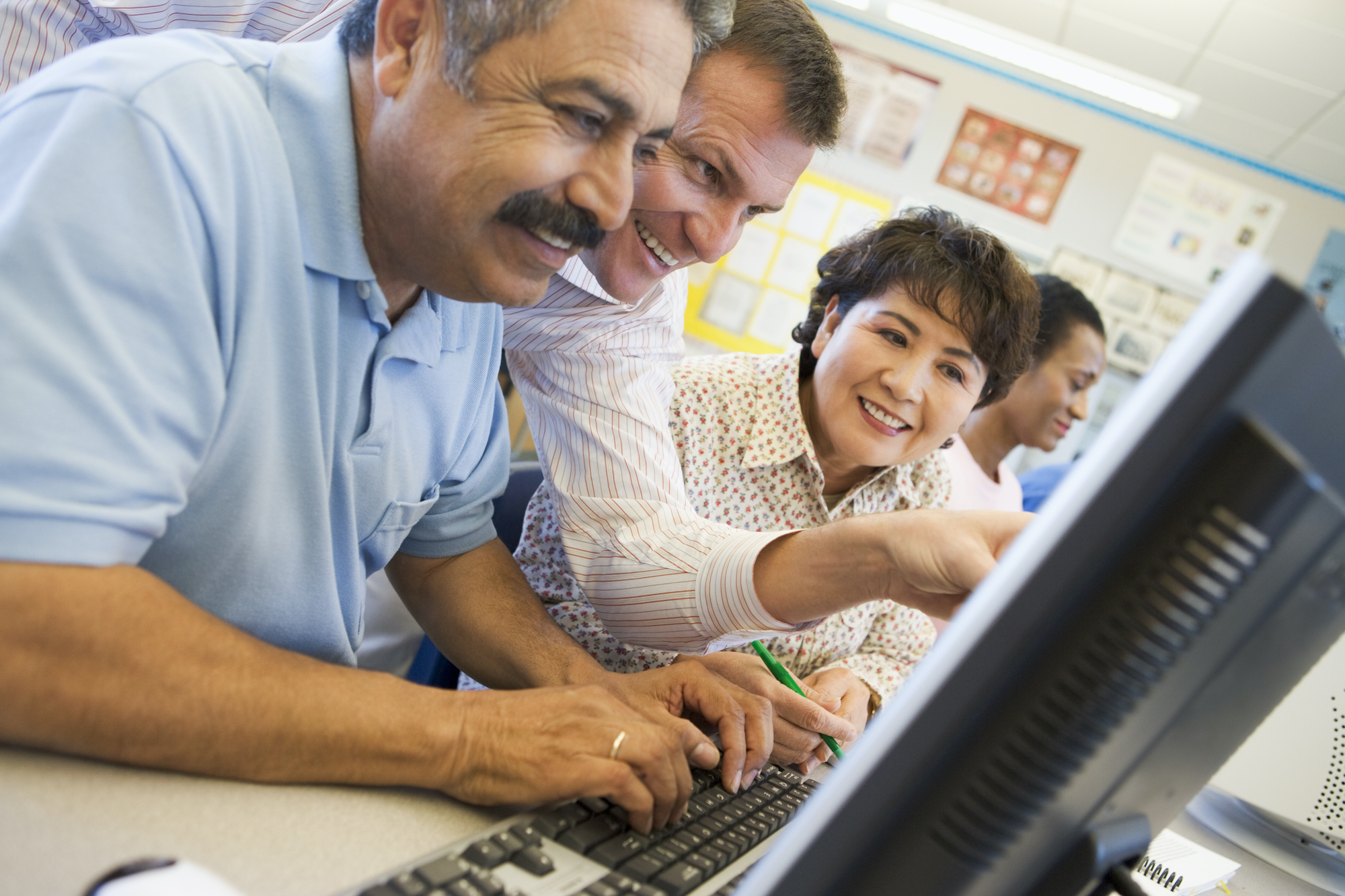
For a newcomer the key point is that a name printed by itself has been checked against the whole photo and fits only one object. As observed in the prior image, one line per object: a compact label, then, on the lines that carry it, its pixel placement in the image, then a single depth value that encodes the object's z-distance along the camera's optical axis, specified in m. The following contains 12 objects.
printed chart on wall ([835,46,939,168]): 4.21
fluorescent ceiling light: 3.62
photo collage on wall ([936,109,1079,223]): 4.16
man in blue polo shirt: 0.52
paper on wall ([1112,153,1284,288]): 4.10
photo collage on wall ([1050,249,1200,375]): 4.14
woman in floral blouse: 1.34
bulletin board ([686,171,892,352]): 4.23
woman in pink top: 2.38
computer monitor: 0.35
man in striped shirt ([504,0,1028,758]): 0.96
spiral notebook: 0.93
